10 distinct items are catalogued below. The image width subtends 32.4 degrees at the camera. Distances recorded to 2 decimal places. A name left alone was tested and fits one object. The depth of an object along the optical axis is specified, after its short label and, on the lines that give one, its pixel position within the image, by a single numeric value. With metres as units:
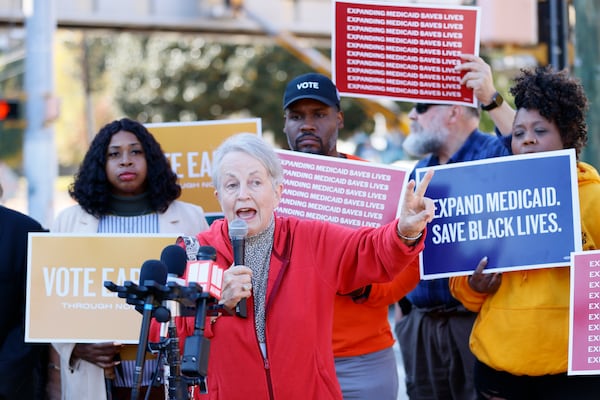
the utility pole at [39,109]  13.30
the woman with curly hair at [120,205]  5.34
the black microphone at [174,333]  3.59
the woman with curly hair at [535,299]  4.66
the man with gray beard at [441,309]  6.13
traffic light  14.39
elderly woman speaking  4.10
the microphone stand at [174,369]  3.62
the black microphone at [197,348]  3.45
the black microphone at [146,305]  3.38
